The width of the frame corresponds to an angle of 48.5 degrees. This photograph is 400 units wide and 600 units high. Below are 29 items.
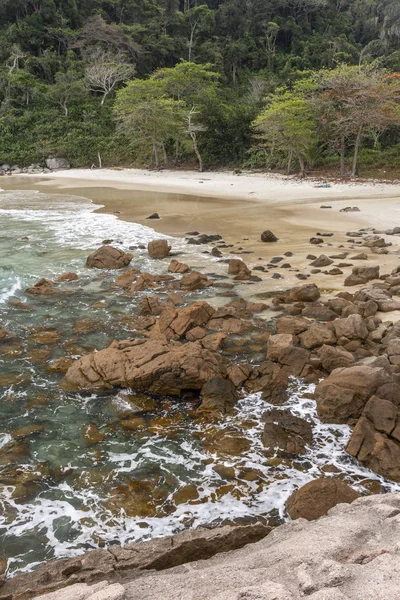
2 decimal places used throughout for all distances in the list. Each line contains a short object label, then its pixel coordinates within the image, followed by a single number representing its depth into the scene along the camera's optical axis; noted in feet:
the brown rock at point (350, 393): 16.92
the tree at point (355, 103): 95.66
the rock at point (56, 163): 162.09
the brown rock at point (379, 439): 14.33
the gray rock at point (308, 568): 6.48
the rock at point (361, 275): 31.78
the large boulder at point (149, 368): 19.36
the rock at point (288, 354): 20.92
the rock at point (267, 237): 46.57
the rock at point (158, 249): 42.80
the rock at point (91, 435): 16.66
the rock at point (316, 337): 22.80
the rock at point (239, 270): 34.60
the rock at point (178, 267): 38.09
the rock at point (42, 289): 33.01
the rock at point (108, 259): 39.75
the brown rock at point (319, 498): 12.13
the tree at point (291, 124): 102.99
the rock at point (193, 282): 33.40
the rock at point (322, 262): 36.70
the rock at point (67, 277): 36.22
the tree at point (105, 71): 176.04
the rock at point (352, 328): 22.82
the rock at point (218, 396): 18.21
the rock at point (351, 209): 64.80
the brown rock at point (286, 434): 15.85
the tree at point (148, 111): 123.75
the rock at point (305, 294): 28.89
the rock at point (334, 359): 20.65
